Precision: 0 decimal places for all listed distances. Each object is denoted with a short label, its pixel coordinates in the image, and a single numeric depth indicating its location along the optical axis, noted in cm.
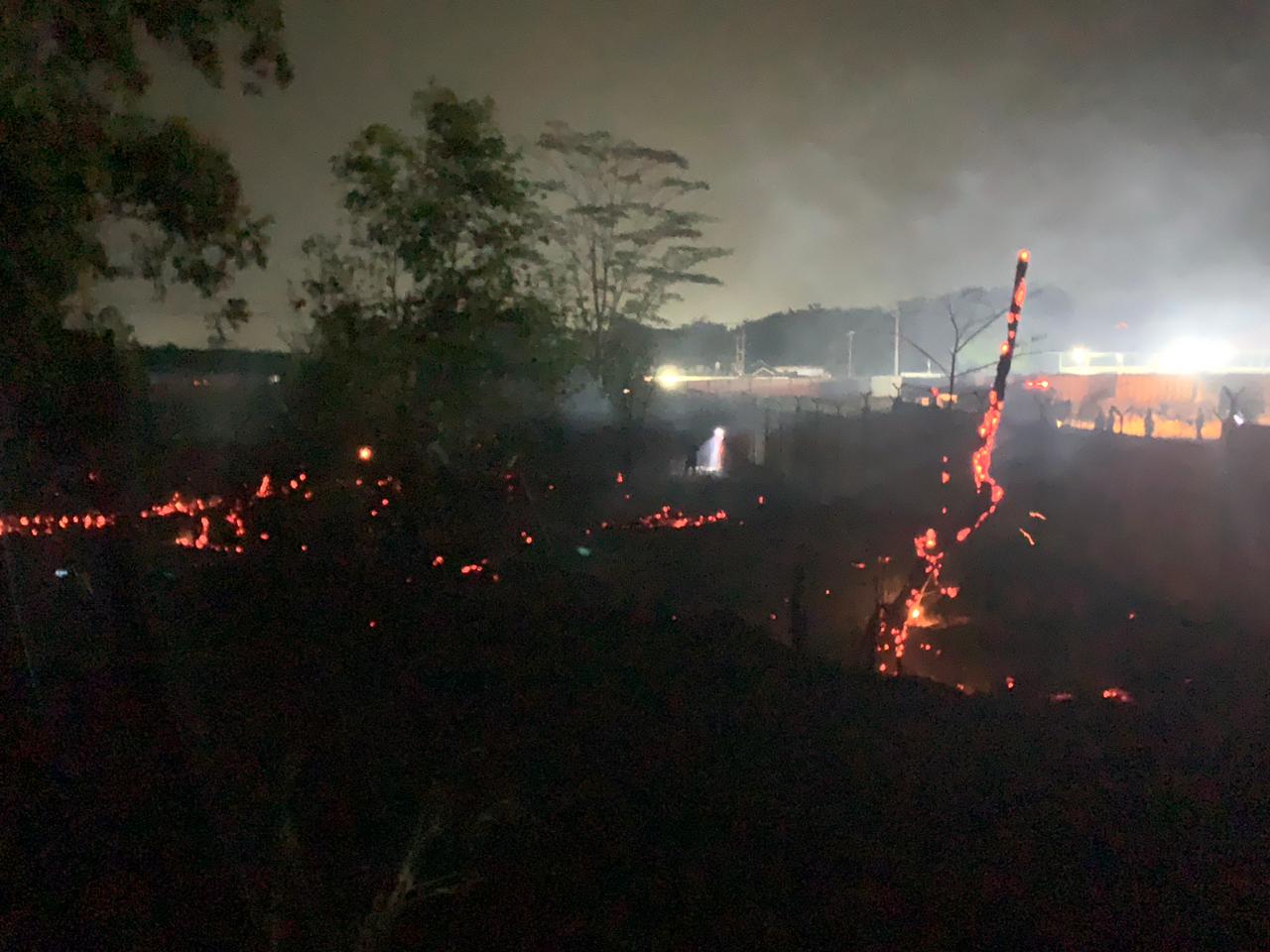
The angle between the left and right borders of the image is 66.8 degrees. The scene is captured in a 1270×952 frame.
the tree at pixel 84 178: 620
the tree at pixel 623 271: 1984
